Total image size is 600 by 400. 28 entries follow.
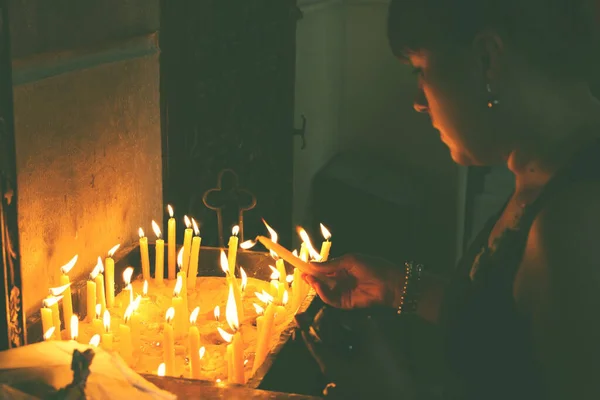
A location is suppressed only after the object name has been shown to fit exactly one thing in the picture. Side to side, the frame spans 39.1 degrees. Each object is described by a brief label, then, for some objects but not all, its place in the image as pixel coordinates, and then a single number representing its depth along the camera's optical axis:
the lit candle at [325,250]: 2.95
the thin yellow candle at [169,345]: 2.23
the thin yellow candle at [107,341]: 2.24
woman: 1.52
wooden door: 3.93
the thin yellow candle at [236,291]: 2.66
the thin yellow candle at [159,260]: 3.02
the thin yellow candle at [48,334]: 2.21
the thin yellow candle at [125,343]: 2.29
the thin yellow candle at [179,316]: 2.53
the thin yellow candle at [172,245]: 3.10
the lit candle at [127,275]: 2.70
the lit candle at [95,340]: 2.17
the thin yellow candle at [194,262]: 2.99
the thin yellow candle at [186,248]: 3.03
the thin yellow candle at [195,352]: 2.17
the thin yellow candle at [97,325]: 2.32
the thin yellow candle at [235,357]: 2.16
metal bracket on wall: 4.76
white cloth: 1.69
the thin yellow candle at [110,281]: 2.76
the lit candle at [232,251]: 2.99
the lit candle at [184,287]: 2.58
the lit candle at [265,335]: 2.31
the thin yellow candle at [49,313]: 2.26
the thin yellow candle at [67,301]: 2.47
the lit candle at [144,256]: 3.06
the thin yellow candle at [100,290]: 2.59
